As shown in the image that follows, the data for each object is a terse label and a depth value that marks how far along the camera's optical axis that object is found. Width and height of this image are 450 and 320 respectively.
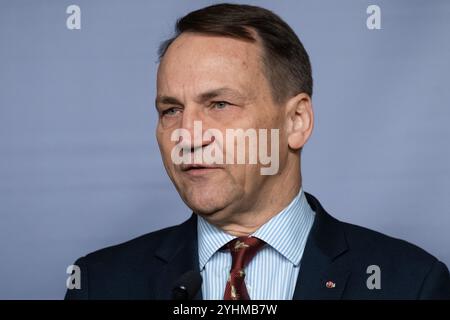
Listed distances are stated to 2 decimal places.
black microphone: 1.91
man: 2.08
